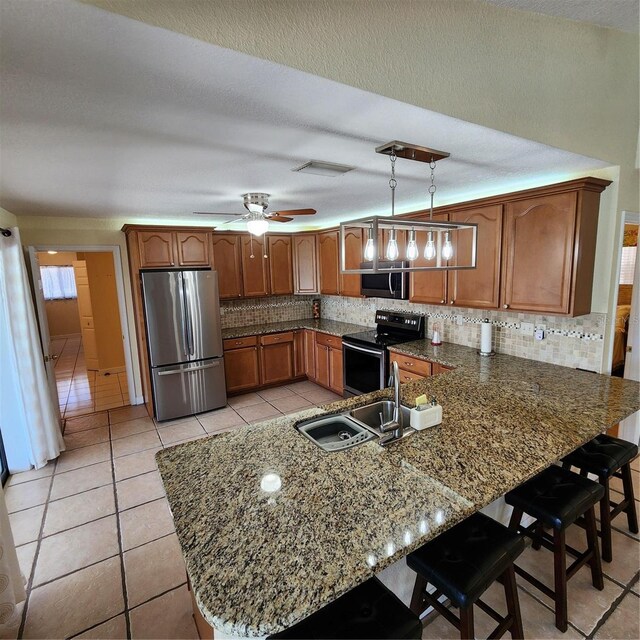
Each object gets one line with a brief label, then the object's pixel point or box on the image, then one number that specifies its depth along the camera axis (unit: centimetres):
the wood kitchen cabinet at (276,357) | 511
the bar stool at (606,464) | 208
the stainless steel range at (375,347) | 398
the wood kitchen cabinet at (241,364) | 484
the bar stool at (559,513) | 172
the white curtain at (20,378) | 297
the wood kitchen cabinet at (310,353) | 527
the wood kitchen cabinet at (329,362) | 477
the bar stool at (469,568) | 132
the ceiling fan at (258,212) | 297
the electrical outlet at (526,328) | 316
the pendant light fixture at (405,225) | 162
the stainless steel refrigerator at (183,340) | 400
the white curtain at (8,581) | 175
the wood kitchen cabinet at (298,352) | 538
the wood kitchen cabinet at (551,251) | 253
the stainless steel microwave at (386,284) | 393
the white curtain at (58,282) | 905
